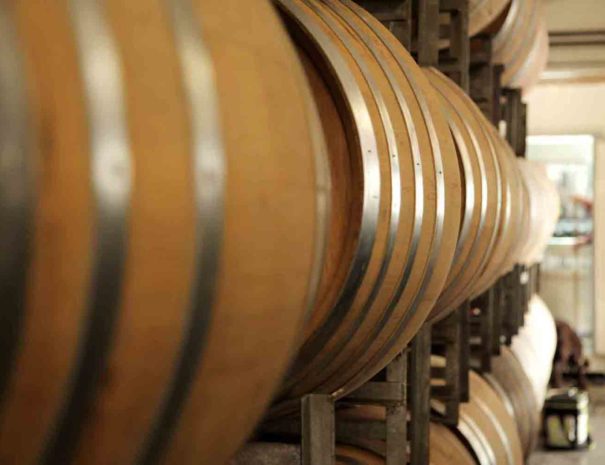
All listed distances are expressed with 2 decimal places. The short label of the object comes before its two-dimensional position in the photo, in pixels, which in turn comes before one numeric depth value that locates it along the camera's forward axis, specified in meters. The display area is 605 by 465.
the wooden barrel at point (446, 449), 3.44
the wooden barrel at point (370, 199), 1.68
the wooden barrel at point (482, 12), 4.22
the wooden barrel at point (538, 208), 5.19
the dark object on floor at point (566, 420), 7.61
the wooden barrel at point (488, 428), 3.73
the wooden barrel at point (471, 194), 2.66
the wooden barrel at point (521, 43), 4.83
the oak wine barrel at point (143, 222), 0.82
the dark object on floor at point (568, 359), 9.96
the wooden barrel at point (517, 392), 5.27
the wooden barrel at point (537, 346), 6.16
